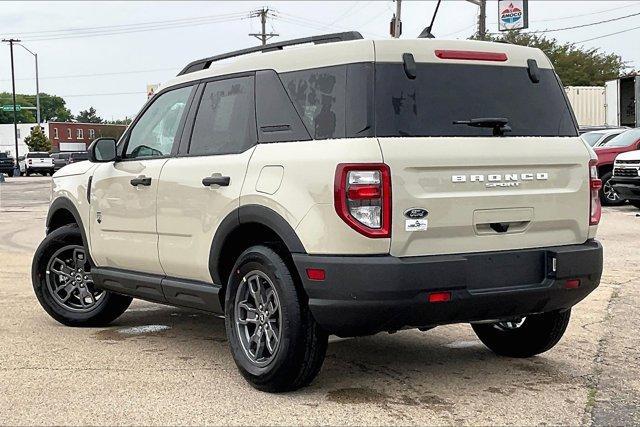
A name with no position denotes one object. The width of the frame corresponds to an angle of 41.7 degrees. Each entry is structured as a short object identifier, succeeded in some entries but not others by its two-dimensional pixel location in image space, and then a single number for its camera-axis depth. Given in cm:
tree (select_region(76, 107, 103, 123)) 18088
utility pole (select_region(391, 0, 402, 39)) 3182
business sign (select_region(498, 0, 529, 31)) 4069
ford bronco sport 434
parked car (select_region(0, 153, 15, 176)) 5381
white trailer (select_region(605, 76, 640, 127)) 2942
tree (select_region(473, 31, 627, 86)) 6069
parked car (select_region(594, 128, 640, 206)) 1866
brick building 11981
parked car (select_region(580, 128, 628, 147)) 1966
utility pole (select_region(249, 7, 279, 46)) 5904
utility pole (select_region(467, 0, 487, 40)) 3262
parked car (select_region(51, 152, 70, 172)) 5553
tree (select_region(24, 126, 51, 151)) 9244
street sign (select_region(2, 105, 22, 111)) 8154
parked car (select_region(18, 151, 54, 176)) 5425
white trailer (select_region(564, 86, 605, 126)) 3506
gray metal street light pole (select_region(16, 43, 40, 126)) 7119
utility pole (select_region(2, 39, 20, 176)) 7312
